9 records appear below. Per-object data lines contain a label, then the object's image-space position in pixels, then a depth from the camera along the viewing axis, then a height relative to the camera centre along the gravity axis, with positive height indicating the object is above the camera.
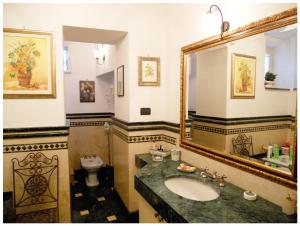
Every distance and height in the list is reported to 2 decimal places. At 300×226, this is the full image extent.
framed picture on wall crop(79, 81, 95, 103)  4.20 +0.22
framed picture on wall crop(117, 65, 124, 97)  2.73 +0.27
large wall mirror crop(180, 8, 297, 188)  1.28 +0.04
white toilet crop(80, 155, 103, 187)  3.50 -1.05
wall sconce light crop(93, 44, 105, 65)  3.80 +0.84
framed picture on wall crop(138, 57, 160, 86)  2.53 +0.37
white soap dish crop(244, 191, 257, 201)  1.39 -0.59
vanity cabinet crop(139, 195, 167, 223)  1.51 -0.83
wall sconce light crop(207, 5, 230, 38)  1.65 +0.67
